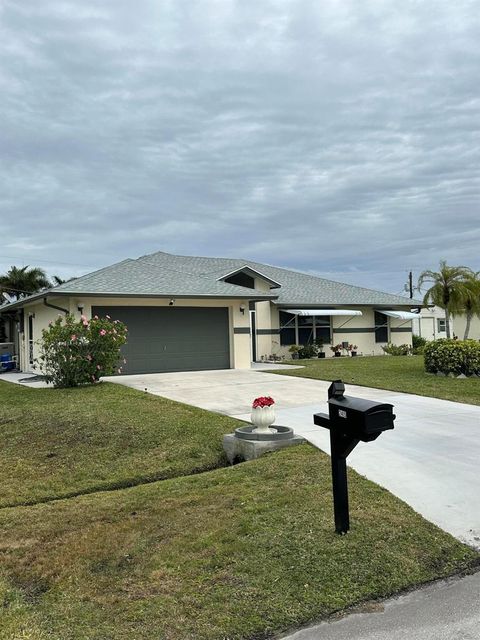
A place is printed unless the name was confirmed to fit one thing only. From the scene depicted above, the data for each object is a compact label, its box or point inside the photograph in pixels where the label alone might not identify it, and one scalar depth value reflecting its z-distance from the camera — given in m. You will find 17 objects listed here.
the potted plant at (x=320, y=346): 25.44
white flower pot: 7.52
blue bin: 22.53
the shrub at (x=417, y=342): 28.93
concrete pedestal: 7.25
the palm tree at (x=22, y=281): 35.88
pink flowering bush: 13.53
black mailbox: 4.01
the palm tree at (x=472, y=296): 20.85
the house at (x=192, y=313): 17.70
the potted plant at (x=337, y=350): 25.88
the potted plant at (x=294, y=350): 24.73
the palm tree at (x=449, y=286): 20.77
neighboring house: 33.56
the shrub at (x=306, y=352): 24.79
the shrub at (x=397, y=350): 26.50
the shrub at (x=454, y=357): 15.03
